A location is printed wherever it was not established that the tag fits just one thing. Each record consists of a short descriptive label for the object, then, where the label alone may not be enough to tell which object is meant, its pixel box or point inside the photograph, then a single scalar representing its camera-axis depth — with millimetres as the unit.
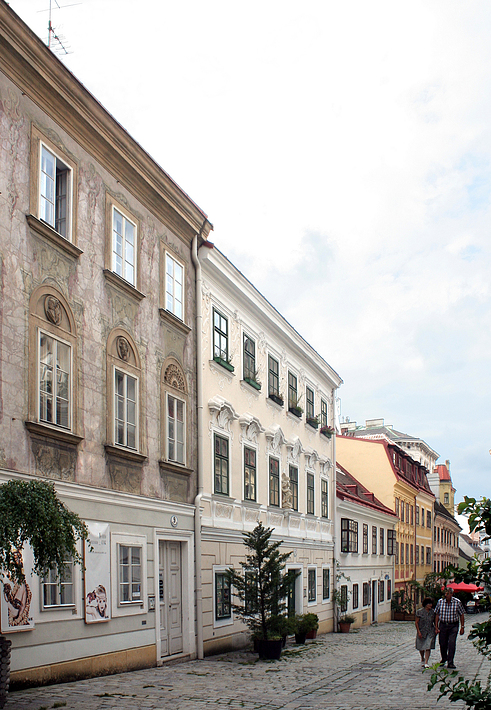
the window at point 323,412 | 33184
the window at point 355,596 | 35875
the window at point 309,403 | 30759
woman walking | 17578
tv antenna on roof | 16153
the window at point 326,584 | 31094
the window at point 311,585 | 28984
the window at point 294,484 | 27469
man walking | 17266
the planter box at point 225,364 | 20578
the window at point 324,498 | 31912
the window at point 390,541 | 44312
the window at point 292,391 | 27997
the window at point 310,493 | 29747
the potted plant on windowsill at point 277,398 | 25250
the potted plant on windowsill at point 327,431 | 32400
